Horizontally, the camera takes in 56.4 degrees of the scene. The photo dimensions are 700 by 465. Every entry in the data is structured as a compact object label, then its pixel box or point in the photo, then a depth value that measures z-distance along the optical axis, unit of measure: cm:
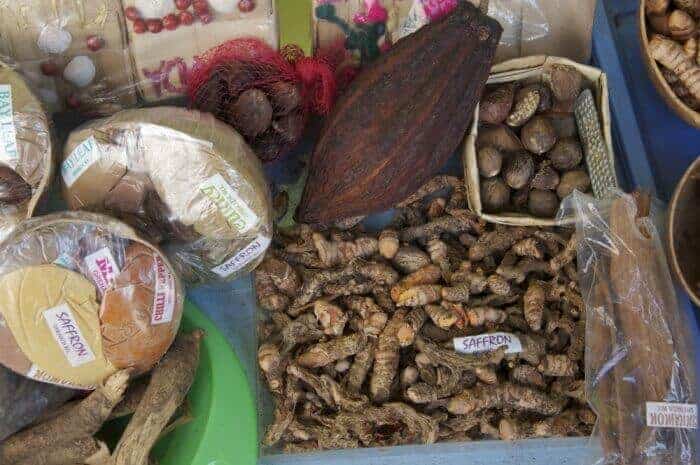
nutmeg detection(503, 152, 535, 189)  133
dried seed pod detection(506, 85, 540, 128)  134
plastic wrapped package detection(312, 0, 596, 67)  136
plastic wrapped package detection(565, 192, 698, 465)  116
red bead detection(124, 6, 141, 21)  127
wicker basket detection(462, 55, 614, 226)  130
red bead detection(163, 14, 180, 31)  127
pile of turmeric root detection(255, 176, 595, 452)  125
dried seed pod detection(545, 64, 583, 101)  134
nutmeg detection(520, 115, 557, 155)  135
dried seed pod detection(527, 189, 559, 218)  135
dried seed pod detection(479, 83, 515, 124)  134
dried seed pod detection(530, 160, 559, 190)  135
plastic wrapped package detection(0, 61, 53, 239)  105
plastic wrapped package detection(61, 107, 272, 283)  105
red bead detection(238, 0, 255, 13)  127
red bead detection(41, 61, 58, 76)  127
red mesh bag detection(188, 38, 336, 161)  121
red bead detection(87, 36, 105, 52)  128
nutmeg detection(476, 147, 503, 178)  132
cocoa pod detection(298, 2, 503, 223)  120
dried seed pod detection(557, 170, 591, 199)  136
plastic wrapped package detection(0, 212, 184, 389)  97
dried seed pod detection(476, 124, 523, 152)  137
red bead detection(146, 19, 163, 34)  127
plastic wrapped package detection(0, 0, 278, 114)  124
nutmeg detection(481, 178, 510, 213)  133
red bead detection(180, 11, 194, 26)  127
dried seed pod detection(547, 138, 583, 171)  136
